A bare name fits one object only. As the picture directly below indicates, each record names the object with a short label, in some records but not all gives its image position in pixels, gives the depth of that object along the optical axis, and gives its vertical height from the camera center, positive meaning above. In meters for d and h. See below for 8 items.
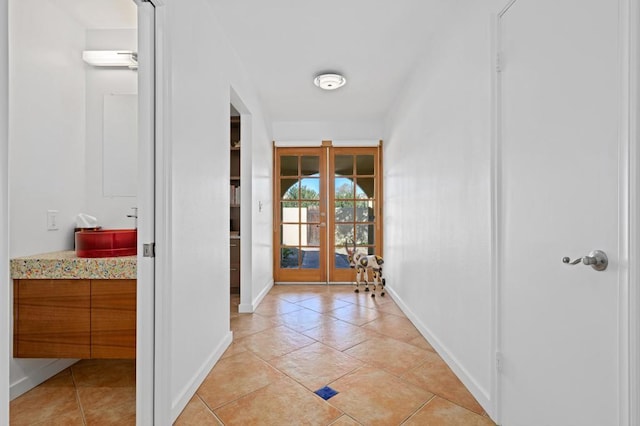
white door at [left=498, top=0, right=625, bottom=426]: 1.07 +0.02
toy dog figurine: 4.61 -0.70
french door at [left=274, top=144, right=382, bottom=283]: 5.31 +0.05
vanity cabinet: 1.90 -0.58
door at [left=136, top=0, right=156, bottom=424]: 1.60 +0.03
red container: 1.98 -0.18
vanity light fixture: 2.55 +1.16
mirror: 2.65 +0.52
